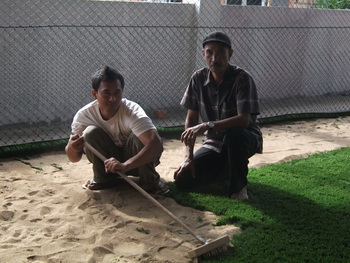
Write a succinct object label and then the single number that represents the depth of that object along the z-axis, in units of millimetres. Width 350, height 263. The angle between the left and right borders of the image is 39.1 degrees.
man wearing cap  3895
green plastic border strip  5152
